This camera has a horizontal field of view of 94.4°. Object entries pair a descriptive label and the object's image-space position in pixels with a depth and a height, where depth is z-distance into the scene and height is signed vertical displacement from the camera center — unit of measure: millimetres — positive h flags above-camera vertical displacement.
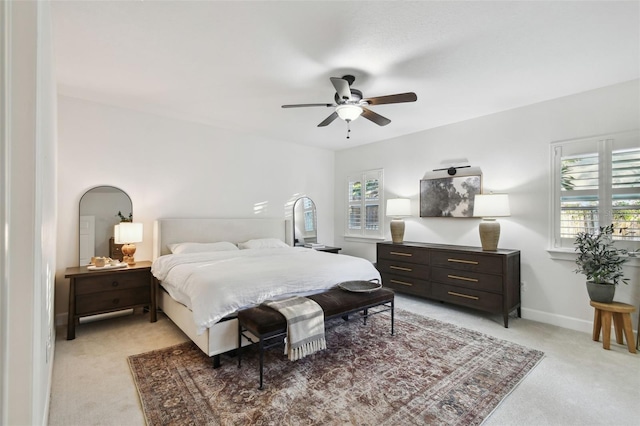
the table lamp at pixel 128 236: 3580 -324
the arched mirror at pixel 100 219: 3632 -119
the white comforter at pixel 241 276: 2471 -640
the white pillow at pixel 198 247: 3867 -499
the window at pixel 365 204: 5555 +151
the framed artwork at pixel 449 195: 4242 +264
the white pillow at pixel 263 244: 4581 -513
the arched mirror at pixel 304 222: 5758 -212
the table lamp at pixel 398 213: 4723 -12
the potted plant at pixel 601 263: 2939 -495
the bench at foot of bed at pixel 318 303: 2250 -862
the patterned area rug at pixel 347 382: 1909 -1310
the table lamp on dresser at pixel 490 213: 3646 +2
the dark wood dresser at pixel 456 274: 3490 -814
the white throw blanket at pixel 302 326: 2338 -936
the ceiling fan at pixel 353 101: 2670 +1065
